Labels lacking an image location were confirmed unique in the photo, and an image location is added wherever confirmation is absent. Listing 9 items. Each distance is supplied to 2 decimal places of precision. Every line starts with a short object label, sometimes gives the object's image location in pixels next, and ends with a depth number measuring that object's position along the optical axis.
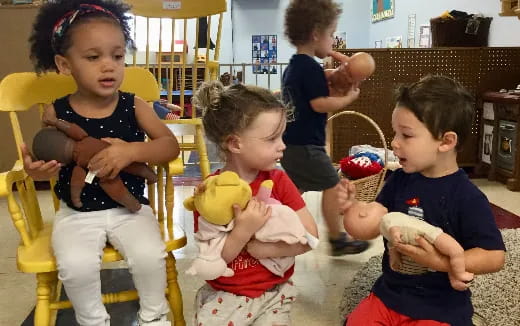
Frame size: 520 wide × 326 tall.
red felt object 2.28
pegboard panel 3.19
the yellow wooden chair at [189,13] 2.07
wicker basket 2.19
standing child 1.74
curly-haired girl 1.18
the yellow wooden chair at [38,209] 1.20
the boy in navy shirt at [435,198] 0.98
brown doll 1.17
